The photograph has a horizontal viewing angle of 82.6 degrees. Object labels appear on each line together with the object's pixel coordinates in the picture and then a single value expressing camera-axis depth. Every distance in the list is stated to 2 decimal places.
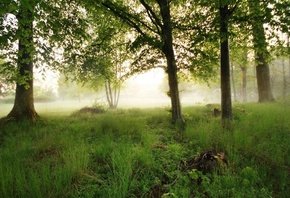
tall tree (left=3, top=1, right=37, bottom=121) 9.19
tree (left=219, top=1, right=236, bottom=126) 6.64
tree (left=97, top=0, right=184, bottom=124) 6.64
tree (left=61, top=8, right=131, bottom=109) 7.91
